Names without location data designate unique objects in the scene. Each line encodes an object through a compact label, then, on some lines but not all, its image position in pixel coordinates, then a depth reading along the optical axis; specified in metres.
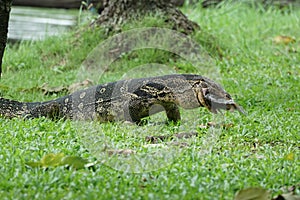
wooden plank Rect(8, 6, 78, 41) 22.70
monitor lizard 9.46
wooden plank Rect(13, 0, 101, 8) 24.00
